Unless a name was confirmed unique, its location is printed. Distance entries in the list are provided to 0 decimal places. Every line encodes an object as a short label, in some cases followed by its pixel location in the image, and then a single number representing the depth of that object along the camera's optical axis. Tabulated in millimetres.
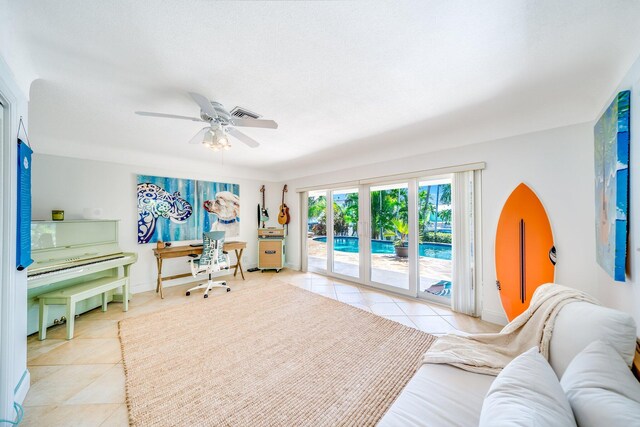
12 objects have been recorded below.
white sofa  882
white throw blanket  1165
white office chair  3496
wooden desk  3422
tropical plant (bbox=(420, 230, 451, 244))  3093
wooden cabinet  4812
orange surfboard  2199
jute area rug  1380
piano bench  2186
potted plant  3520
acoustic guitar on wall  5129
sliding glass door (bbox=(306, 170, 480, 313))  2703
